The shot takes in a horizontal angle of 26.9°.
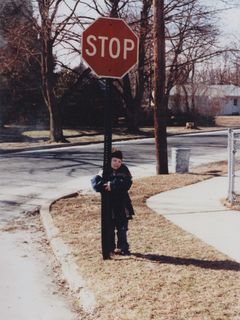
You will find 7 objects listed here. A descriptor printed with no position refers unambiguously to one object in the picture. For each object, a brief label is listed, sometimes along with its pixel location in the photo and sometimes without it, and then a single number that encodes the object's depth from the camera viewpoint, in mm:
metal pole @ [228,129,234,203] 9555
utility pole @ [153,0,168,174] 13398
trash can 14449
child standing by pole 6059
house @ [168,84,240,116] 56594
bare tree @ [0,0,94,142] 24922
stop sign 5641
